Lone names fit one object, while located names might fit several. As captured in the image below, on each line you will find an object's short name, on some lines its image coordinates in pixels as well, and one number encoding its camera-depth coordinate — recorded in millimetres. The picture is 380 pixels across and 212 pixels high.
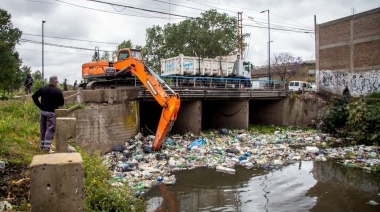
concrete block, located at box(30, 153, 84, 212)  2271
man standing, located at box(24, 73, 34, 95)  16141
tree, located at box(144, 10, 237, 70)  32188
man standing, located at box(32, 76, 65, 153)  6336
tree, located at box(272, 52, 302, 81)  38406
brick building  22078
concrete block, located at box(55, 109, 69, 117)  5843
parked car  29703
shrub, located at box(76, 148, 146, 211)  4645
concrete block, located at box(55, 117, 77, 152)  4445
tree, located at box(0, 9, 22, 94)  14375
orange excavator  11148
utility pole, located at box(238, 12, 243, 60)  28478
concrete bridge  11212
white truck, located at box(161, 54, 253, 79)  19562
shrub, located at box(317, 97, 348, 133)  16953
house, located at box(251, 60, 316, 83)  42375
